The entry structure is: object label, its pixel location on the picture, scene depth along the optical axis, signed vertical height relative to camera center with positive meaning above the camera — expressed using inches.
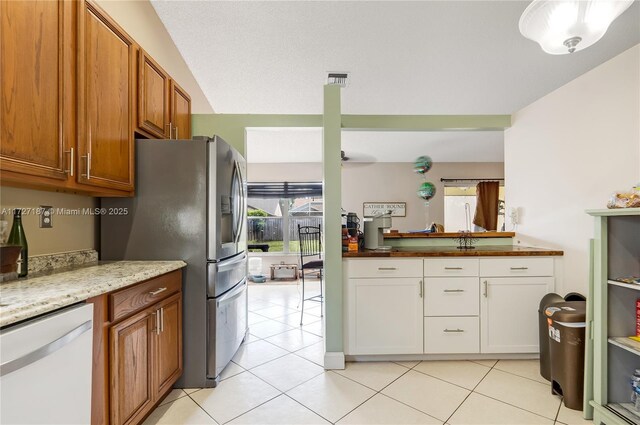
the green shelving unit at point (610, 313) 63.8 -22.3
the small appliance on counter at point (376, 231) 100.5 -6.6
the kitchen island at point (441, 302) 91.4 -28.1
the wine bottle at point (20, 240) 51.9 -5.2
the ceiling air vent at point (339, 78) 100.0 +47.6
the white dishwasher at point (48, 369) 33.1 -20.5
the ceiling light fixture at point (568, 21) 47.1 +32.7
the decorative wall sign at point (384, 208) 243.1 +4.0
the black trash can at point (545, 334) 81.2 -34.6
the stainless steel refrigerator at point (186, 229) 75.7 -4.6
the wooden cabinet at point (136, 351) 49.4 -28.1
